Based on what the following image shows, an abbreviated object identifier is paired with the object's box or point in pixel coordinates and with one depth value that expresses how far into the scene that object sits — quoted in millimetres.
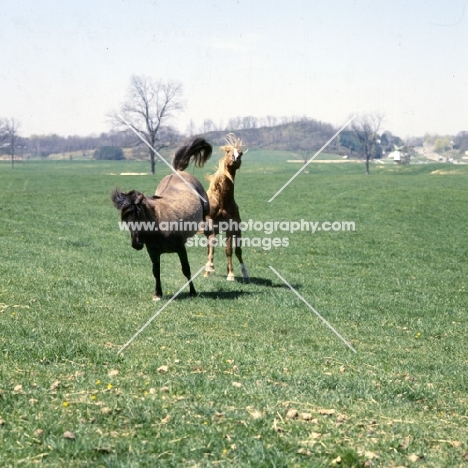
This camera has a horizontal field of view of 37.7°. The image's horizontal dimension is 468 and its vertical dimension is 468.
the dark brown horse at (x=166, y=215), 11734
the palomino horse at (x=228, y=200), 15547
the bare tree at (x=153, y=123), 47009
